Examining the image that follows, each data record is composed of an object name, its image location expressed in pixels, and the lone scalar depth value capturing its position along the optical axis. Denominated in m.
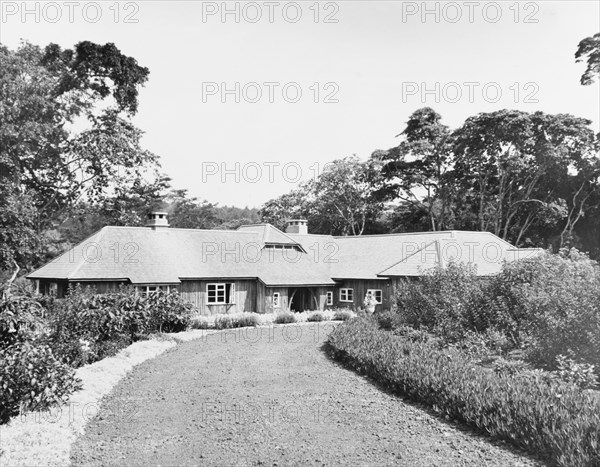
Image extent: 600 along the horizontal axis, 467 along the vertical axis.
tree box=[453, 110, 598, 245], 43.00
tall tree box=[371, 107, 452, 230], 49.31
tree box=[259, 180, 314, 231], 62.28
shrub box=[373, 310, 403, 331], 23.66
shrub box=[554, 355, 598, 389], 13.67
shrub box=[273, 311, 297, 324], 31.27
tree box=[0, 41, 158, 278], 31.20
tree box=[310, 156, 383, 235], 56.47
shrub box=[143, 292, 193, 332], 25.25
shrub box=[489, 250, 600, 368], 15.26
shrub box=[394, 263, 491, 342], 20.48
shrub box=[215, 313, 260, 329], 28.88
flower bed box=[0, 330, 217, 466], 9.52
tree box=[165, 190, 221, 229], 62.19
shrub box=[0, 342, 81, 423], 11.62
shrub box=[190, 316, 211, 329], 28.42
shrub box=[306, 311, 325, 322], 32.44
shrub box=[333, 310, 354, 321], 33.08
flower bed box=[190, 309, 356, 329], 28.78
